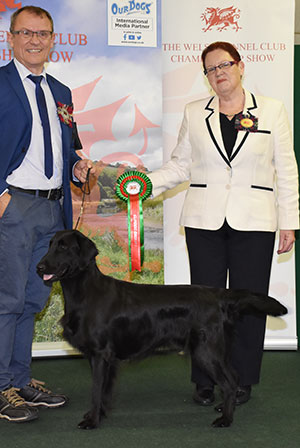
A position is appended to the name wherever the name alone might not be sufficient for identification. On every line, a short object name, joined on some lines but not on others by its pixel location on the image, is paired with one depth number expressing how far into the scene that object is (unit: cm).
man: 306
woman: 323
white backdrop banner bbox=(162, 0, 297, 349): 446
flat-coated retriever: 301
